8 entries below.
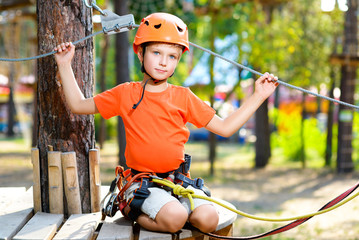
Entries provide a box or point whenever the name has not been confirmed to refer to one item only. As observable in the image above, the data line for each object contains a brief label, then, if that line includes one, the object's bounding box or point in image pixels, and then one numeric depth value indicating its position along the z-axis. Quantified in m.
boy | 2.68
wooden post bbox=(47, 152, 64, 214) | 2.88
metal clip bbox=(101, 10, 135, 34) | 2.85
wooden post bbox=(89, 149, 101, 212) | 3.03
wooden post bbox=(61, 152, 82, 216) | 2.88
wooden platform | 2.46
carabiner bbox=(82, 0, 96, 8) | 2.92
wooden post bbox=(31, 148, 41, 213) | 2.92
